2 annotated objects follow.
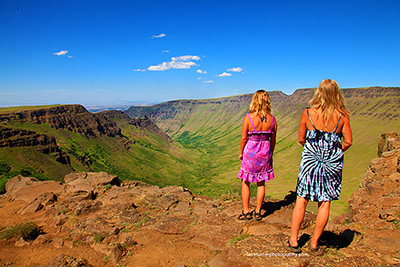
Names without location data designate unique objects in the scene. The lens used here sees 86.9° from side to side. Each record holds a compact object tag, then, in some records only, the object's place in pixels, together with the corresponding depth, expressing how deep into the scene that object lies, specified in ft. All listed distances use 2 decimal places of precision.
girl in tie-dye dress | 16.97
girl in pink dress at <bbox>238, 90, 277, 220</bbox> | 22.45
